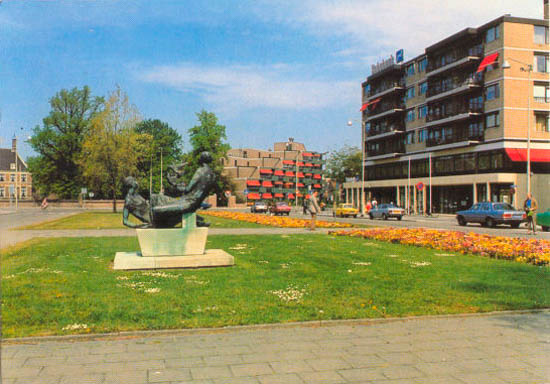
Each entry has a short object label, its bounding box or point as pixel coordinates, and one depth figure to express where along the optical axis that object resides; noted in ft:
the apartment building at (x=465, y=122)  152.56
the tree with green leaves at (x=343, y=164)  331.36
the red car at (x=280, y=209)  175.30
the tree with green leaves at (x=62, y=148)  236.22
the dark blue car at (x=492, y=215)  98.17
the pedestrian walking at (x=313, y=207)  82.02
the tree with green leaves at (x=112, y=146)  155.43
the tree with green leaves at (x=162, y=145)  267.80
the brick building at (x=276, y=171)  391.45
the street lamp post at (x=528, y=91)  125.25
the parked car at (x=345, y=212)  165.27
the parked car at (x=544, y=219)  86.61
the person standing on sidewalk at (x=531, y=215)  76.38
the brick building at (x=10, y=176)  374.22
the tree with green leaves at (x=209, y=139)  274.98
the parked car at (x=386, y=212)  139.33
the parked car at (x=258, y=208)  205.46
